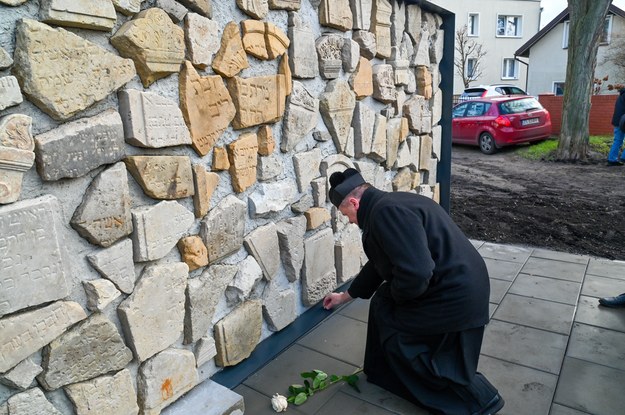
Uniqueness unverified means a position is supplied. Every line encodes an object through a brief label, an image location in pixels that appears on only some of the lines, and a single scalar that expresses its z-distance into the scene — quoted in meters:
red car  11.60
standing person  9.18
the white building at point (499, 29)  29.03
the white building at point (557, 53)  20.42
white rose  2.37
